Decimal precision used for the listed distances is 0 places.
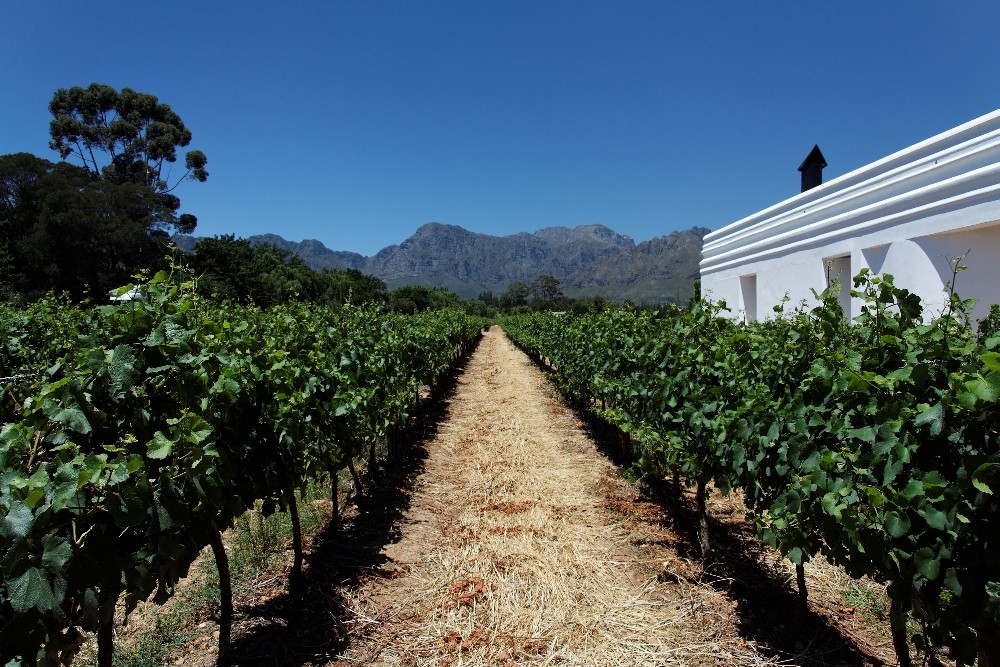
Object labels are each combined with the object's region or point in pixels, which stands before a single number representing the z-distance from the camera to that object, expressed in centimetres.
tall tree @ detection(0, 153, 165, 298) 3259
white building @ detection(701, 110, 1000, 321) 659
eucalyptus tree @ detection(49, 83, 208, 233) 4609
